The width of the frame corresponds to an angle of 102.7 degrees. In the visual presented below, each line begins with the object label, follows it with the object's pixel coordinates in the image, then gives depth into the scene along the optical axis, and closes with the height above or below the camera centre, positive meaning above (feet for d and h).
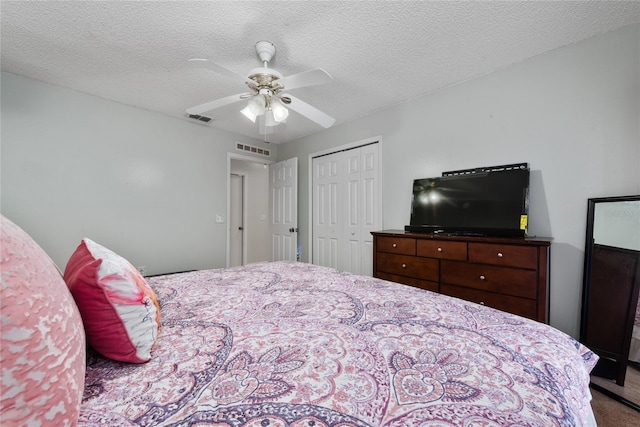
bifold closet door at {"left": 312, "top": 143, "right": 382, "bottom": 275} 11.30 +0.16
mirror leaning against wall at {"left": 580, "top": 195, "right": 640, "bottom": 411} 5.57 -1.92
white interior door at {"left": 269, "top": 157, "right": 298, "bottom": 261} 14.08 +0.06
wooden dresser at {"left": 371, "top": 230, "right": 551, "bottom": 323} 6.02 -1.56
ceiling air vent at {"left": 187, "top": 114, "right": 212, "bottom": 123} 11.71 +4.23
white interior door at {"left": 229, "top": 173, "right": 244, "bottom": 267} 18.42 -0.83
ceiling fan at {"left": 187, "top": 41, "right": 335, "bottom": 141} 5.74 +2.96
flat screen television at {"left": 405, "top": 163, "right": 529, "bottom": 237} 7.11 +0.25
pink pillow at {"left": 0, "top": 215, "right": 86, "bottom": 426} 1.25 -0.77
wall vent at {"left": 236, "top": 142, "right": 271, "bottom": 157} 14.09 +3.49
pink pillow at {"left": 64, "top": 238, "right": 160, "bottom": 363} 2.52 -1.04
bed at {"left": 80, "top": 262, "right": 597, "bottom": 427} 1.89 -1.50
